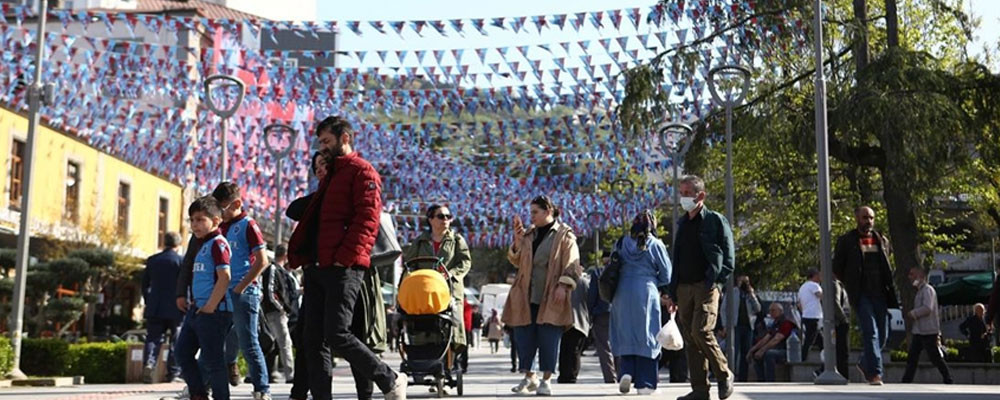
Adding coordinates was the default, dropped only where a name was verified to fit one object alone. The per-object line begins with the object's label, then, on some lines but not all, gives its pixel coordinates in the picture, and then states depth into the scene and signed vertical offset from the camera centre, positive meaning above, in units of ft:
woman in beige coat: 36.37 +1.46
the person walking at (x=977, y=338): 65.98 +0.46
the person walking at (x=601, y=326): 50.16 +0.77
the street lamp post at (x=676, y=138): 91.93 +15.02
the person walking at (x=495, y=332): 133.59 +1.33
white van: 177.06 +6.69
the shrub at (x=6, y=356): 53.98 -0.52
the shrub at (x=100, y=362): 57.06 -0.79
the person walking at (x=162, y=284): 50.14 +2.22
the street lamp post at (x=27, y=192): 58.80 +6.95
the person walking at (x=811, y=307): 60.59 +1.81
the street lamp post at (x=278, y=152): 96.22 +13.91
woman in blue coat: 35.60 +1.16
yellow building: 108.41 +13.64
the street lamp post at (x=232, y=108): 69.77 +12.81
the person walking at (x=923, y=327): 51.57 +0.78
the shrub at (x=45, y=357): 58.95 -0.61
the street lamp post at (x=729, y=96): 72.43 +13.54
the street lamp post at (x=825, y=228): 45.80 +4.40
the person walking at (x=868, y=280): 42.73 +2.11
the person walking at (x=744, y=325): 62.69 +1.00
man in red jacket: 25.26 +1.64
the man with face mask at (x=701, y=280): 31.83 +1.58
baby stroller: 34.71 +0.58
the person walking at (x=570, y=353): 49.17 -0.27
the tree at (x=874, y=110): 68.44 +12.71
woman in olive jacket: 36.88 +2.61
